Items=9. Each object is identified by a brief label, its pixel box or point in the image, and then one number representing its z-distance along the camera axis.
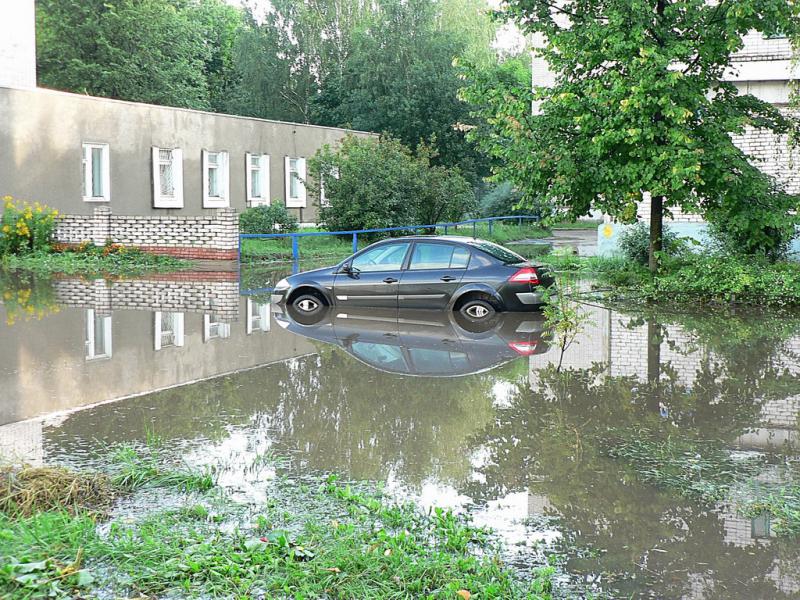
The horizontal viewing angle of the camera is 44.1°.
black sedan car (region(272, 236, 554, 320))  16.06
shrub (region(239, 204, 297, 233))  31.08
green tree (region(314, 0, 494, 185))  49.50
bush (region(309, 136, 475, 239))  31.41
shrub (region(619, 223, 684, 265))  22.92
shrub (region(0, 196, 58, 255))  26.58
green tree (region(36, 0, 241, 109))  52.03
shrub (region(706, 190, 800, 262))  17.58
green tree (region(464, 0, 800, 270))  17.11
